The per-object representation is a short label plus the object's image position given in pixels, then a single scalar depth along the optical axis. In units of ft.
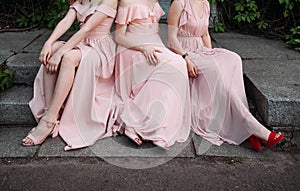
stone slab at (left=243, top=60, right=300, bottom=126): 8.61
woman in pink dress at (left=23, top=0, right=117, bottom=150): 8.39
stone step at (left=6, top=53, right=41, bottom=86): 10.07
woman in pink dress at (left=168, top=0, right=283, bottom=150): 8.57
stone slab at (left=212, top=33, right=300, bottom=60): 11.89
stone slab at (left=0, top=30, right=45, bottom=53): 11.92
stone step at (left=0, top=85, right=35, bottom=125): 9.21
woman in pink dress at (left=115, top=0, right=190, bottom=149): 8.30
